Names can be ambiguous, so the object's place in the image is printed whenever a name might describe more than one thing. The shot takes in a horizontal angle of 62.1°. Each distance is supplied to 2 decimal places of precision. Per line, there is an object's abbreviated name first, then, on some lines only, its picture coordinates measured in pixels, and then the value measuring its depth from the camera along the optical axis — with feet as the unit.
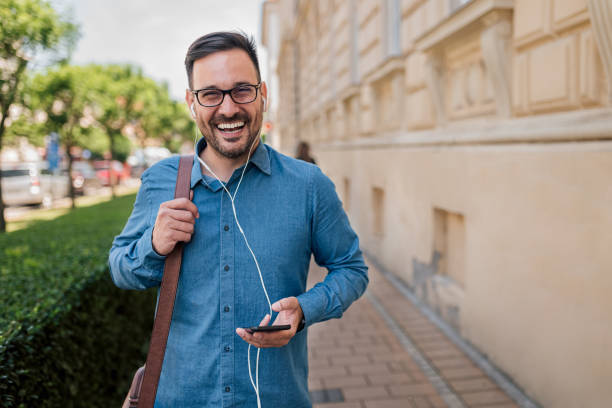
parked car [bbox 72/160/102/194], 91.35
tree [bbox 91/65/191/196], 74.45
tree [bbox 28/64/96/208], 52.75
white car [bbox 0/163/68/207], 67.36
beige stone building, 9.86
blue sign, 61.16
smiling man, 5.53
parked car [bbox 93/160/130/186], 113.19
